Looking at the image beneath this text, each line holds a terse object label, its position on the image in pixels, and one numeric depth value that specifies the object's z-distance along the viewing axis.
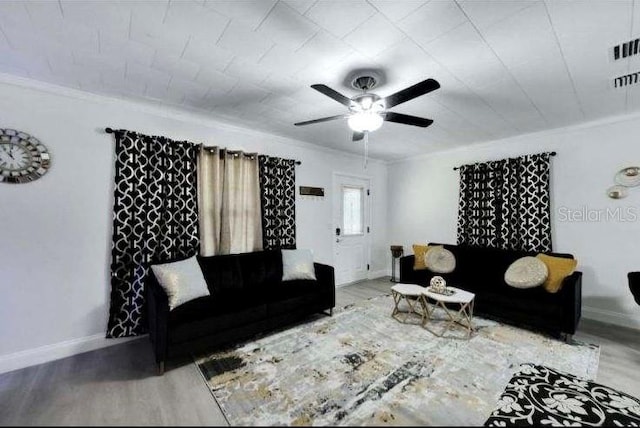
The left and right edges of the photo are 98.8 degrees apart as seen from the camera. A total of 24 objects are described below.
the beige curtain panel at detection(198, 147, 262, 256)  3.29
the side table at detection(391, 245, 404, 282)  5.23
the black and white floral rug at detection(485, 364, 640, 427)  1.67
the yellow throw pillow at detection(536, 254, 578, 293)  2.94
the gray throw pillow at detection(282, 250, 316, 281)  3.48
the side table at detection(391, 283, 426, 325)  3.12
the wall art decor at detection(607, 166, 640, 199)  3.16
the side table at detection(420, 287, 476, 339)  2.86
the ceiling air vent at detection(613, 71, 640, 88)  2.33
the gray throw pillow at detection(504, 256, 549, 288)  3.04
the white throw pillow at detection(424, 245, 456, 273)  3.88
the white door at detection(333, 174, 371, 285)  4.90
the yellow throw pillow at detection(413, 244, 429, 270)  4.06
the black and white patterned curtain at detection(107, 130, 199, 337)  2.73
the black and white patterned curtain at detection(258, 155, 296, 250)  3.80
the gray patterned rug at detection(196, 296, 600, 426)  1.86
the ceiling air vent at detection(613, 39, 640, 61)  1.91
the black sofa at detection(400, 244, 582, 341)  2.76
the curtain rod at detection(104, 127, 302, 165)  2.73
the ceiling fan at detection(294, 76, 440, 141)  2.01
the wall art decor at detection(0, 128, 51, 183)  2.30
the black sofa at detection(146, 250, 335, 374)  2.29
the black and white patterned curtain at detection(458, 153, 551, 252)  3.71
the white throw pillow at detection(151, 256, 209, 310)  2.54
